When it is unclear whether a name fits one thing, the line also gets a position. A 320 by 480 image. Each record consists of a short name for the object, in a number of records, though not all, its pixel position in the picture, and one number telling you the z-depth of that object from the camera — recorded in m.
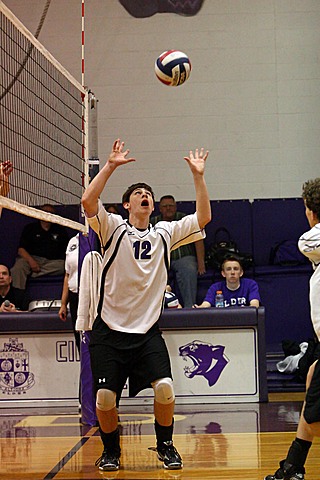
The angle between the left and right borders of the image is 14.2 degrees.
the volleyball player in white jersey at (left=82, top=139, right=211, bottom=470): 8.84
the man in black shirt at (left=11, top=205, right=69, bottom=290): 18.64
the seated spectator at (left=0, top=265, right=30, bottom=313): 16.17
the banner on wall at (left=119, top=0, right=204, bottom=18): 20.41
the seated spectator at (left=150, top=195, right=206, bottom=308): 17.58
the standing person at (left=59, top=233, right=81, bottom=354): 14.41
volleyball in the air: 10.08
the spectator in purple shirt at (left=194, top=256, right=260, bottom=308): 15.64
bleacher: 17.89
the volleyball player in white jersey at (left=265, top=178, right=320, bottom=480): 7.18
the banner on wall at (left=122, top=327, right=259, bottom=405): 14.35
